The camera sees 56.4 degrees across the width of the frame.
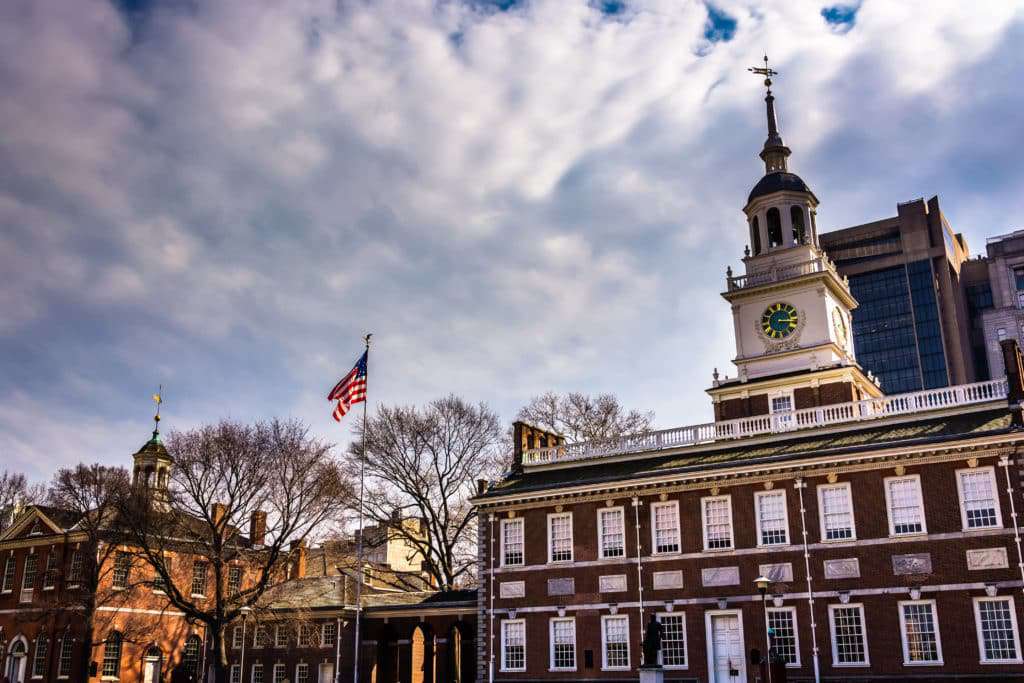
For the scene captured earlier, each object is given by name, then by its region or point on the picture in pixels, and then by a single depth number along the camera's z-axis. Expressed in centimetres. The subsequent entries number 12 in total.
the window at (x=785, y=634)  3312
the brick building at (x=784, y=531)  3116
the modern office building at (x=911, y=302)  13550
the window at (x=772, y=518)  3466
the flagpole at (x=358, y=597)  4216
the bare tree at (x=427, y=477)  5766
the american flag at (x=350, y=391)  4409
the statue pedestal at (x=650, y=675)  3219
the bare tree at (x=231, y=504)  4647
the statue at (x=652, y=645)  3250
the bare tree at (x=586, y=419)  6059
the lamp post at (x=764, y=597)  3016
